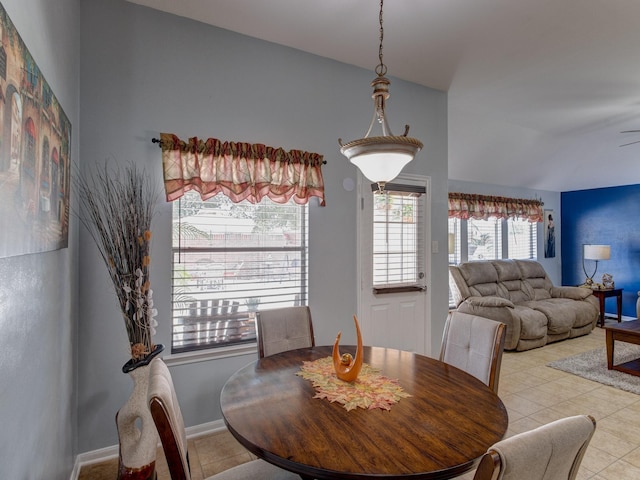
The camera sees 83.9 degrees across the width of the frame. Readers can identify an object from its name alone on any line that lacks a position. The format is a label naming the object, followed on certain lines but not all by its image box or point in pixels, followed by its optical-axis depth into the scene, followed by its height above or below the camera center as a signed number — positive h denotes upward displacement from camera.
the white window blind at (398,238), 3.29 +0.09
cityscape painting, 0.93 +0.30
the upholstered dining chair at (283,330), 2.21 -0.53
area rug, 3.43 -1.29
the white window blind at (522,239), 6.29 +0.16
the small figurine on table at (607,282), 5.88 -0.57
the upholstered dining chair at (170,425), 1.05 -0.55
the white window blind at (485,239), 5.83 +0.15
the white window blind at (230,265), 2.47 -0.13
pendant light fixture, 1.59 +0.44
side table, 5.63 -0.76
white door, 3.18 -0.48
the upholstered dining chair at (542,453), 0.76 -0.46
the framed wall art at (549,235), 6.72 +0.24
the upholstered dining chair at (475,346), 1.83 -0.54
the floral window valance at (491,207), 5.47 +0.66
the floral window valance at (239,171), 2.33 +0.55
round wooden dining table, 1.04 -0.62
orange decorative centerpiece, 1.59 -0.53
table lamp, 5.88 -0.09
